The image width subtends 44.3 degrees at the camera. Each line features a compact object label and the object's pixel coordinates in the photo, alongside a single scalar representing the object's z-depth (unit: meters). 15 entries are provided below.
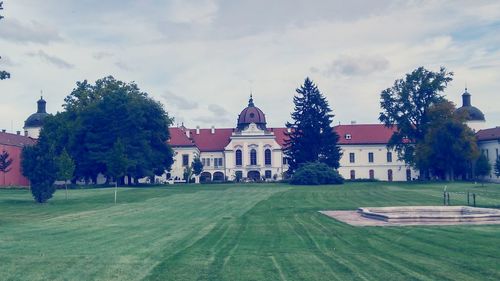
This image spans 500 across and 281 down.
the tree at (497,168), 76.50
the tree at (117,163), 45.94
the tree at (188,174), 92.31
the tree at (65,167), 42.89
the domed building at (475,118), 104.70
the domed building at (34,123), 113.31
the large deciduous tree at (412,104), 75.00
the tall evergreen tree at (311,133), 79.62
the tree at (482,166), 74.94
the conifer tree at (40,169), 37.22
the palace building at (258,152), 100.12
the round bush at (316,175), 72.31
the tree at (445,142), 69.88
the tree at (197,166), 93.31
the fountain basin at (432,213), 22.25
